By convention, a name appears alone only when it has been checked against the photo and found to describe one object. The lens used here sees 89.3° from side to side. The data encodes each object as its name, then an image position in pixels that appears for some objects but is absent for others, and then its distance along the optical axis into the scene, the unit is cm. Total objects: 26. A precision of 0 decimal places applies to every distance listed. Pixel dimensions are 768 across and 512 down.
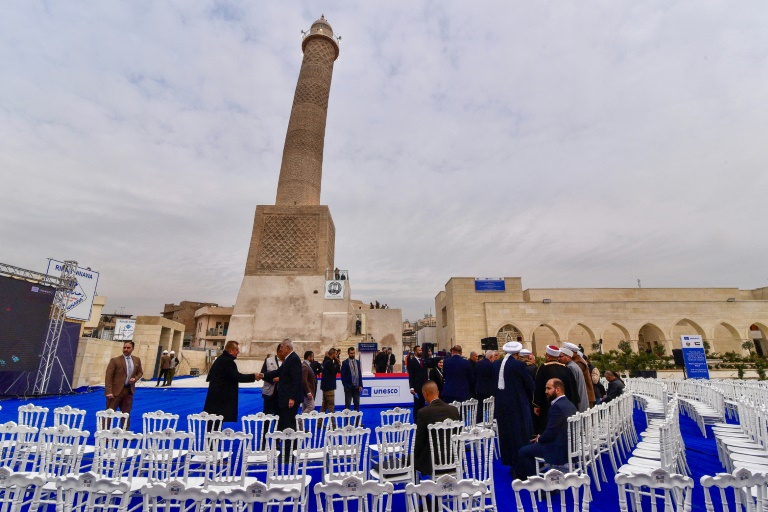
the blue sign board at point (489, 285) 2881
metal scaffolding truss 998
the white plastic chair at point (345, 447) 275
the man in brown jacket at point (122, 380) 512
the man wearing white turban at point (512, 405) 391
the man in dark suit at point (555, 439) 317
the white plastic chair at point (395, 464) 290
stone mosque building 2645
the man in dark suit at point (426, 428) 309
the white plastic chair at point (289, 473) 257
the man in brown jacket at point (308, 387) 540
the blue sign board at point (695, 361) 1154
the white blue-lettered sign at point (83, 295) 1251
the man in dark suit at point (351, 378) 639
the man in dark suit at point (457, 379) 541
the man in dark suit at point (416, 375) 627
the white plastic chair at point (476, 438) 266
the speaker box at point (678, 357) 1449
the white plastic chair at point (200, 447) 312
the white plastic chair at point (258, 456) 325
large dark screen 884
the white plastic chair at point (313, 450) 342
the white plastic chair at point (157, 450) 261
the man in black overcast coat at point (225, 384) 433
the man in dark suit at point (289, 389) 427
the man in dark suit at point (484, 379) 540
